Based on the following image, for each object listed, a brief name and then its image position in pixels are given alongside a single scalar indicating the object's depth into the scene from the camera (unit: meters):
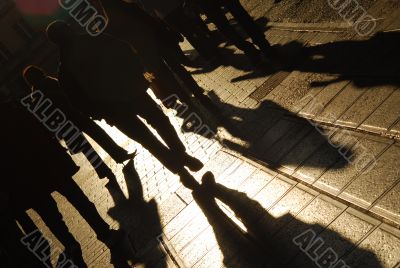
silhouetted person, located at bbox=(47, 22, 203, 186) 4.49
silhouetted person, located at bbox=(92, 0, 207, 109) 5.85
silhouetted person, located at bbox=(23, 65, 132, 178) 6.21
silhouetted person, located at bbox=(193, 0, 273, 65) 6.25
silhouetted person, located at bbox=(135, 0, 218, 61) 7.88
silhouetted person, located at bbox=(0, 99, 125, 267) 4.63
